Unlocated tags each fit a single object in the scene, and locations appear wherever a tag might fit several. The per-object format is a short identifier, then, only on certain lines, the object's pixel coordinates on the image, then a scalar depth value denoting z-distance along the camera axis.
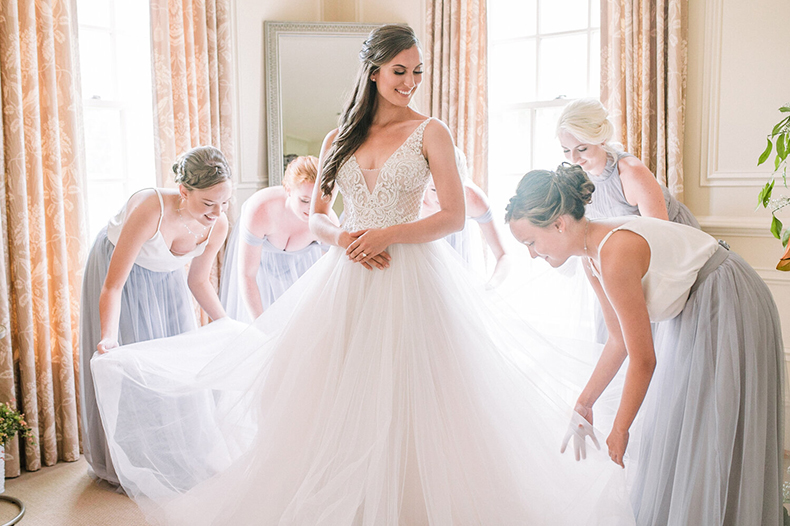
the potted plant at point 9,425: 2.54
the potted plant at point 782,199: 1.90
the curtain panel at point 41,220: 2.87
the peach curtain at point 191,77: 3.46
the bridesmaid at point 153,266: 2.46
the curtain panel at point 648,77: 3.27
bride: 1.76
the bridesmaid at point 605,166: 2.62
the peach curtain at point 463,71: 3.94
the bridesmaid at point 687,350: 1.62
